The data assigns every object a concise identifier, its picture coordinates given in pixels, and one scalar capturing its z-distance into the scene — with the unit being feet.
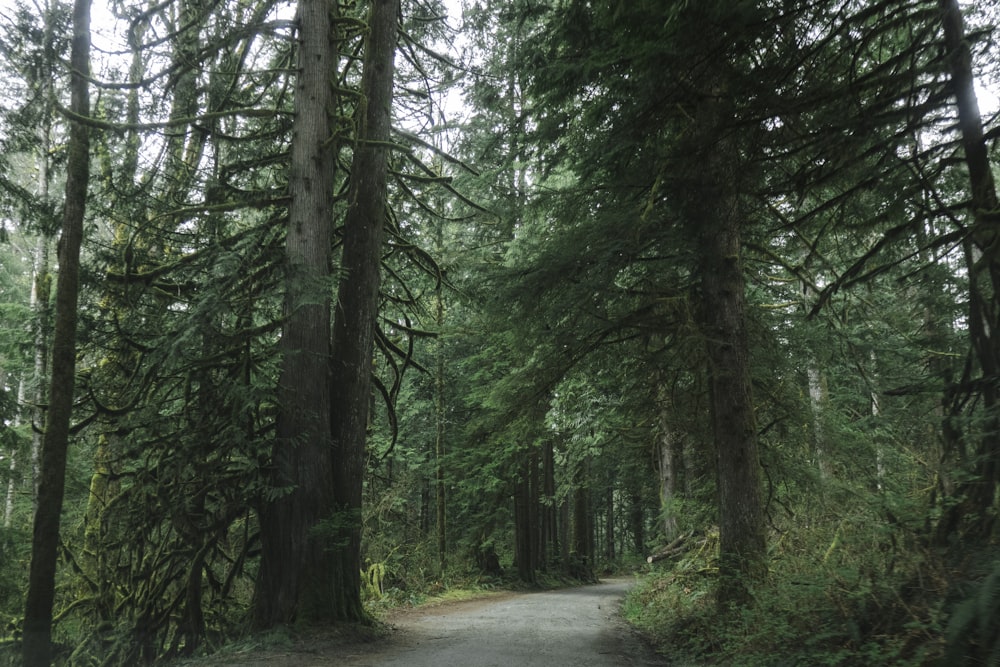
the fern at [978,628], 12.35
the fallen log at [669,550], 54.98
